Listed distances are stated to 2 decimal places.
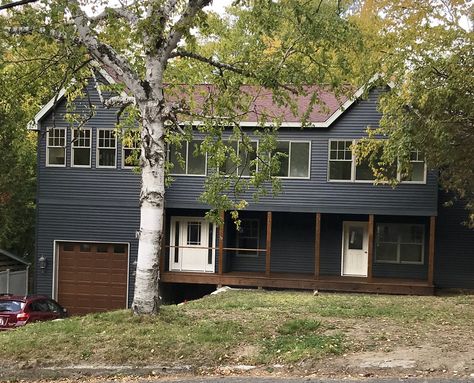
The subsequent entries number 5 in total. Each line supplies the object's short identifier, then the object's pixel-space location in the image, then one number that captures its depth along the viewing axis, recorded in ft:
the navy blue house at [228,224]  70.95
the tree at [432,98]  41.47
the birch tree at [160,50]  31.65
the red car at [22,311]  54.44
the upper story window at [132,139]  41.98
